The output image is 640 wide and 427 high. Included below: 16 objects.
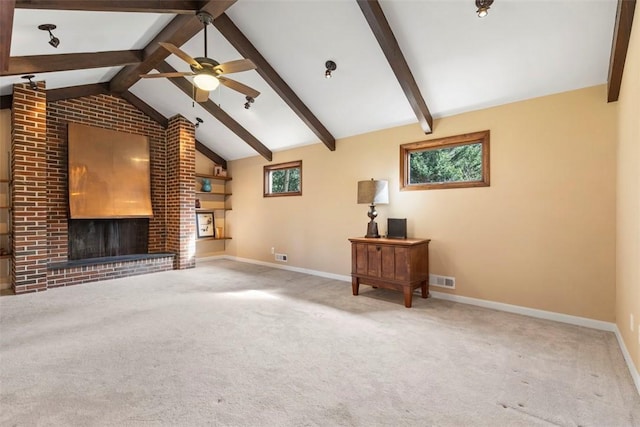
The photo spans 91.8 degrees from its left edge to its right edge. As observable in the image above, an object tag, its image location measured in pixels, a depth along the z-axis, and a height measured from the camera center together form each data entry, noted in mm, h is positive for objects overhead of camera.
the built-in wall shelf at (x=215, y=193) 7131 +433
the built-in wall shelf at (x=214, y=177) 6694 +783
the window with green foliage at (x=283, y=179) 6083 +651
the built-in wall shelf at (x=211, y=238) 7085 -637
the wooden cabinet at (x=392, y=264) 3748 -690
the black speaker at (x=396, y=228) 4316 -254
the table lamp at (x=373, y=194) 4352 +227
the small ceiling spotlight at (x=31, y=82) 4154 +1816
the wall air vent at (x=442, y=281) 4012 -938
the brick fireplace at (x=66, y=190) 4363 +374
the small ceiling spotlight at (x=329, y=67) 3709 +1751
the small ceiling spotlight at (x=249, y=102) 4444 +1611
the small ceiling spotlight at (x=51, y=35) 3088 +1845
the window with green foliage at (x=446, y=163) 3858 +639
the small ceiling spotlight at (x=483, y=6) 2467 +1628
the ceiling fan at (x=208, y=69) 2904 +1387
